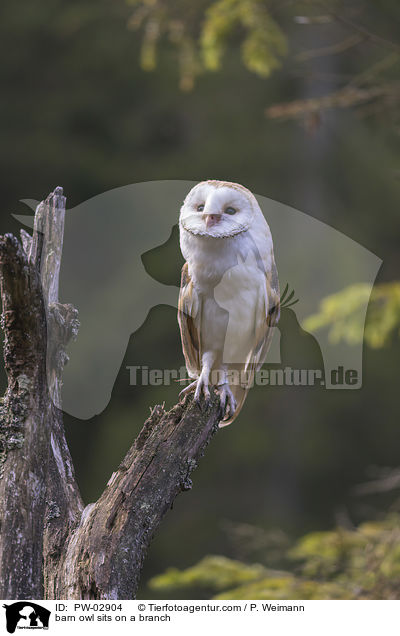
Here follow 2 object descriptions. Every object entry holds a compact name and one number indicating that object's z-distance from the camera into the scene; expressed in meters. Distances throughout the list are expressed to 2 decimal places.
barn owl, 13.68
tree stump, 13.52
